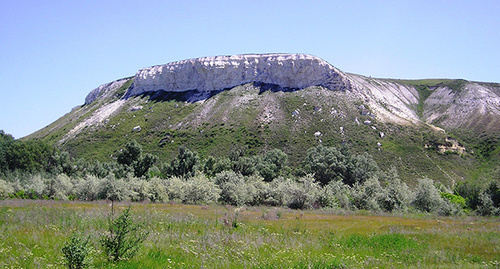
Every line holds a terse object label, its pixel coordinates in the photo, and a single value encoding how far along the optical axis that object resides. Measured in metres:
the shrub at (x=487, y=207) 40.09
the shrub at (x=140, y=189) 40.03
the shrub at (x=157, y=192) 39.91
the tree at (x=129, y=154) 67.44
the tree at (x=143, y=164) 66.25
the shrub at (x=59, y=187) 39.84
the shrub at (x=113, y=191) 38.59
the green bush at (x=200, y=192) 39.44
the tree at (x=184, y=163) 62.34
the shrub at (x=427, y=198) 40.81
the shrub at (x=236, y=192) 39.72
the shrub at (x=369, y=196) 40.00
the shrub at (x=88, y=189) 39.41
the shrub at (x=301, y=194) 38.93
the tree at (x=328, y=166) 66.62
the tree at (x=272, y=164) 64.56
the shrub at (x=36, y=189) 39.94
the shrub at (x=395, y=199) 40.06
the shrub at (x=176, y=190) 40.97
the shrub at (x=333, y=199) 40.53
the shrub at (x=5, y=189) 39.56
